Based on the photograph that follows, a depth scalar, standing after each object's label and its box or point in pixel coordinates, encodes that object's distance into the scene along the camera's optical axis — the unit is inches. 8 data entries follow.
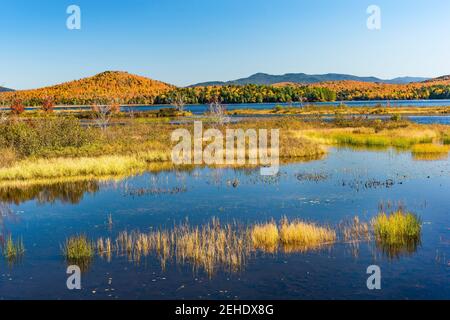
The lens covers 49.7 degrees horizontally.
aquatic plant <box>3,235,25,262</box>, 605.0
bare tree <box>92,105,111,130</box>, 3845.0
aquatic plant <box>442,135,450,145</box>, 1718.3
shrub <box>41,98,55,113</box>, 4106.8
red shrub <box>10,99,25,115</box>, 3418.1
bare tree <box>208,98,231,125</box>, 2286.9
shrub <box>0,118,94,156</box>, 1378.0
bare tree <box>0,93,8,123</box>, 1873.6
